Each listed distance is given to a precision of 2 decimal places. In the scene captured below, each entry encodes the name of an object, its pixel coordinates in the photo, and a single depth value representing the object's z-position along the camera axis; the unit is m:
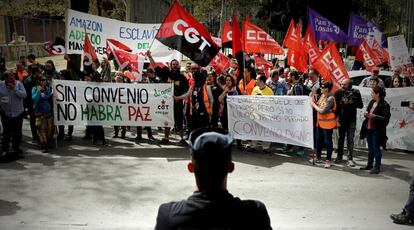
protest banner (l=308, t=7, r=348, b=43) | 12.44
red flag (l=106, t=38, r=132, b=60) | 11.14
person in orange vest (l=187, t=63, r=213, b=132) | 9.69
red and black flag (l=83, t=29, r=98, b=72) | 10.15
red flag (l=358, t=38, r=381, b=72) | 12.34
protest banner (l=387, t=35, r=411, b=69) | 13.30
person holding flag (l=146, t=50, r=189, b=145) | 10.27
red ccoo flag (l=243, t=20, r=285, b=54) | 11.13
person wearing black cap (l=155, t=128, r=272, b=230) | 2.12
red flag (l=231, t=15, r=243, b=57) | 10.48
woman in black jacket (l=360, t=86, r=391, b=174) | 7.95
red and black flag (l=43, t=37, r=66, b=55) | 11.93
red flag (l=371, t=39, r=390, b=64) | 13.01
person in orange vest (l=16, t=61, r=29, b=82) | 12.18
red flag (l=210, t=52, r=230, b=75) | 14.25
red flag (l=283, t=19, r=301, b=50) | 11.52
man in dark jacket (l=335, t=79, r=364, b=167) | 8.73
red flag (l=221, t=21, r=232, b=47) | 13.83
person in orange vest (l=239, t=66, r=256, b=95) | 10.77
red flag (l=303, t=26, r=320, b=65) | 10.55
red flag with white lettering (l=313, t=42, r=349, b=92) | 9.20
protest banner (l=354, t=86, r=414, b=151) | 9.94
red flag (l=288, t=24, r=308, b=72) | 11.23
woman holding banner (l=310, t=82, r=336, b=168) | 8.58
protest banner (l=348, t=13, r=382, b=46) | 13.88
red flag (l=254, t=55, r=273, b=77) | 14.20
